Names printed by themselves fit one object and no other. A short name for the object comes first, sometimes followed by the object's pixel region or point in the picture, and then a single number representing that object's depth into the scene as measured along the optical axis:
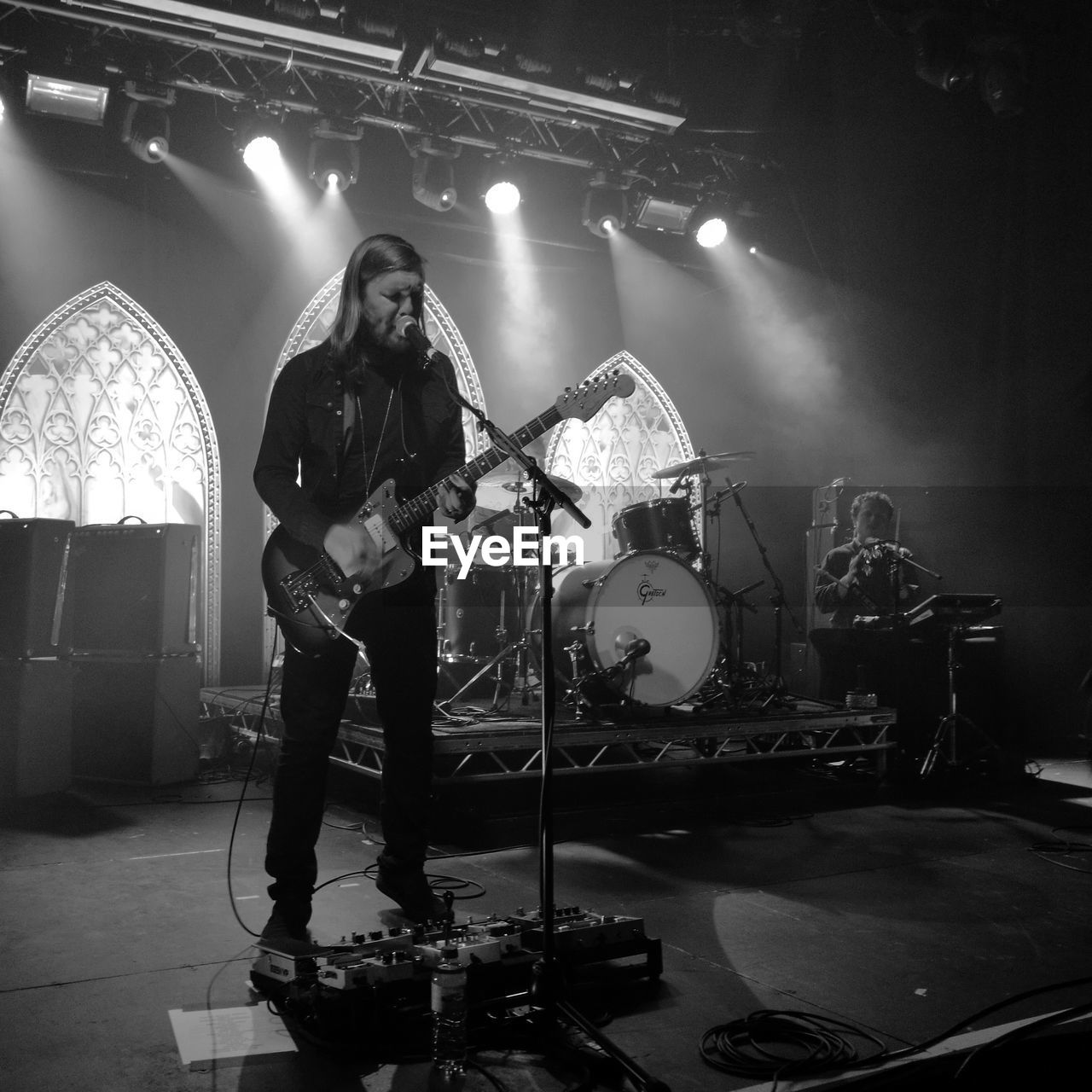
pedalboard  2.14
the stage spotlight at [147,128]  7.30
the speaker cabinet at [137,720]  5.73
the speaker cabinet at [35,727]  5.20
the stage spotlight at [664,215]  9.05
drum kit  5.40
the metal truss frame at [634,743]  4.71
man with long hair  2.83
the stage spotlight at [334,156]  7.73
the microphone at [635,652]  5.30
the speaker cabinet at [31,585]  5.28
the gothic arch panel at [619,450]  10.02
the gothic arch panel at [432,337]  8.65
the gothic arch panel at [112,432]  7.91
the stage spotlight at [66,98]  6.98
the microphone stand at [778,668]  6.14
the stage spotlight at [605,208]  8.99
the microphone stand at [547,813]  2.15
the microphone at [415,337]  2.47
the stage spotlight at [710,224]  9.11
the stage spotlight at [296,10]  6.51
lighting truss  6.71
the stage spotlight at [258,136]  7.50
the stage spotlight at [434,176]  8.12
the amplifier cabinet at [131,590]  5.78
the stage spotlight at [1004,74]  6.89
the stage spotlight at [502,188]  8.38
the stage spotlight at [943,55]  6.64
